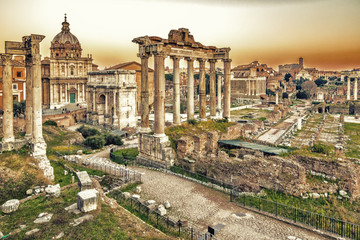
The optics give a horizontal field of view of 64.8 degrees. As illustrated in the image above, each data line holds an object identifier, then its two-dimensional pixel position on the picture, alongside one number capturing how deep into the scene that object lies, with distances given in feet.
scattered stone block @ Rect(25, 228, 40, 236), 27.61
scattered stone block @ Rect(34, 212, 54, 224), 30.32
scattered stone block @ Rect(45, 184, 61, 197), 38.03
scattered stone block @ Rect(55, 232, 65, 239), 26.96
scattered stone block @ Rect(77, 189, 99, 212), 31.78
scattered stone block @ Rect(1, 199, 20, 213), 33.17
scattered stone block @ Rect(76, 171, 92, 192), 37.35
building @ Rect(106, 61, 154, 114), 205.05
